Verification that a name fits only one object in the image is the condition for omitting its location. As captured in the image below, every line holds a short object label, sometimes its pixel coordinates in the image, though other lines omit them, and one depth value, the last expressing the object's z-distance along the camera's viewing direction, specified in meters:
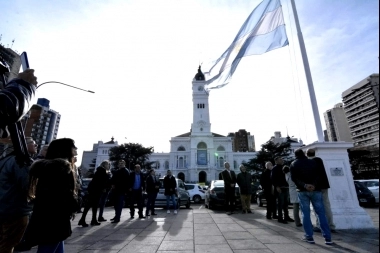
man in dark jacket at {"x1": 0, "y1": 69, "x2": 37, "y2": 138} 1.27
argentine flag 6.52
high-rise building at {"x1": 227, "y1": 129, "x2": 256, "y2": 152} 101.06
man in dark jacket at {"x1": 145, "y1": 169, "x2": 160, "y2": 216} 8.48
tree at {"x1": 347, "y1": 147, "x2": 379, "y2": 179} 27.46
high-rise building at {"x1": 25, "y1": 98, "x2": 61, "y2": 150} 89.75
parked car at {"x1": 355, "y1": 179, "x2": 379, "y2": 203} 12.01
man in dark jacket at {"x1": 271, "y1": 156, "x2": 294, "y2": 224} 6.53
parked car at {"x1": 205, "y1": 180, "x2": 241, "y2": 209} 10.53
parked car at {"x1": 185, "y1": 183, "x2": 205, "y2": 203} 17.23
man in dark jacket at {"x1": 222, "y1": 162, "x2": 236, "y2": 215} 8.80
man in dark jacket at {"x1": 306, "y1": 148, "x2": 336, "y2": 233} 4.58
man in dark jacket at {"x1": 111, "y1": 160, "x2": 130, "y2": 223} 6.92
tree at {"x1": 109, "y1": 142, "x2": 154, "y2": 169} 41.78
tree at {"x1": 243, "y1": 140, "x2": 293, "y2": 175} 30.00
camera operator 2.37
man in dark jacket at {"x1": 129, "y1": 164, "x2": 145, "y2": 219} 7.74
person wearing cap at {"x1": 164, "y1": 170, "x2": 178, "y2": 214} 9.24
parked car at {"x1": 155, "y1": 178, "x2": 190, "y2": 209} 11.43
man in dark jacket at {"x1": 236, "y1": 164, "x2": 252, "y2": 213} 8.81
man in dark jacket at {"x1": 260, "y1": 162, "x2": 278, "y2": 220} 7.23
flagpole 5.55
